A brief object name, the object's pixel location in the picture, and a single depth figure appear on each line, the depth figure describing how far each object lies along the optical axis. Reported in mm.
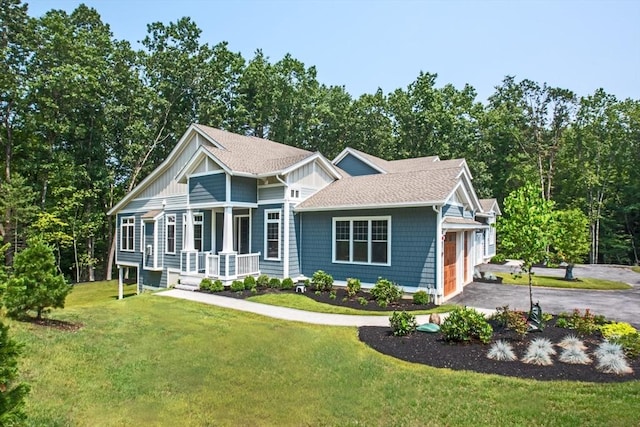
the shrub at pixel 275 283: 15016
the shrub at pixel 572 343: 7840
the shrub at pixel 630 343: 7496
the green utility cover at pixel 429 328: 9195
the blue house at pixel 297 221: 13570
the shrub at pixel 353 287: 13688
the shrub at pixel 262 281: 15250
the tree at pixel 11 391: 3248
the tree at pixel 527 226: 9500
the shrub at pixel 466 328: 8320
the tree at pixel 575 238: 19562
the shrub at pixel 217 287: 14969
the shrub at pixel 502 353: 7359
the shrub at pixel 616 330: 8495
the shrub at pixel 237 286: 14750
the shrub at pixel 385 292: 12789
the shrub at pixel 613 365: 6652
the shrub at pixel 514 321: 8742
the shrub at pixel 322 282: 14422
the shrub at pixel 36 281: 8593
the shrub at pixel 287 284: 14859
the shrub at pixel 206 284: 15323
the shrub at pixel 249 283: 14859
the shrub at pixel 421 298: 12723
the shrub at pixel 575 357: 7090
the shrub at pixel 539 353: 7148
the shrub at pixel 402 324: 8992
